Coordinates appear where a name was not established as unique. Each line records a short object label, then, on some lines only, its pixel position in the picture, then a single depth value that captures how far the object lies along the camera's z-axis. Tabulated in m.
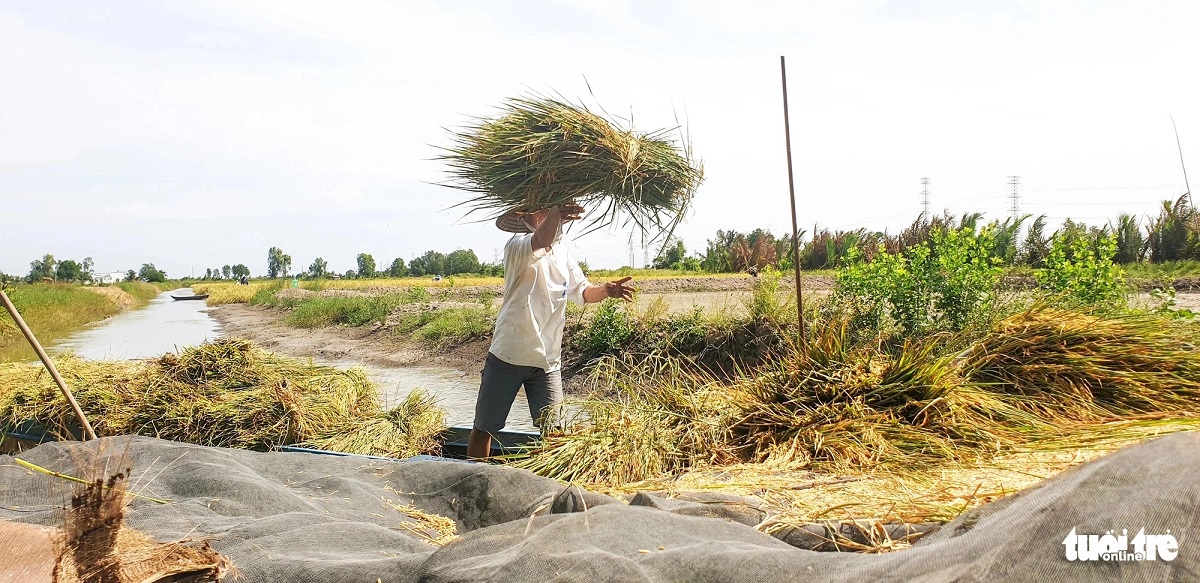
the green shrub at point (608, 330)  9.47
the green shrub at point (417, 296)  18.50
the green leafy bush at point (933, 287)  5.66
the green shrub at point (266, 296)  29.16
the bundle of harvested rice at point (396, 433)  4.77
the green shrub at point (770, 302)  8.27
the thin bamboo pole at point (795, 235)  4.37
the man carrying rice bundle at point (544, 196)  3.69
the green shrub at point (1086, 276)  5.73
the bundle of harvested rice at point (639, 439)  3.75
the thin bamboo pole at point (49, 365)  3.20
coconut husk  1.91
